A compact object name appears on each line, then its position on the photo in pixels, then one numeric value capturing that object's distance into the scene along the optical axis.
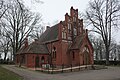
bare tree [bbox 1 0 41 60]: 23.57
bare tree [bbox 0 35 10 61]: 29.77
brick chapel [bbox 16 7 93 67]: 17.20
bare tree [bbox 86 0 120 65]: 20.35
